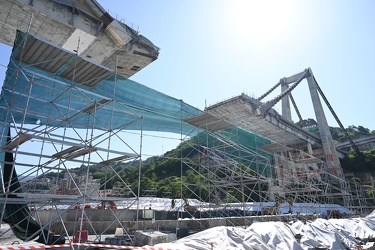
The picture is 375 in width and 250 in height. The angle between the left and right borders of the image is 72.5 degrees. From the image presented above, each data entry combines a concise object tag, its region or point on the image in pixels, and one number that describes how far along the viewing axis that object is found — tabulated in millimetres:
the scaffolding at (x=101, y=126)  8250
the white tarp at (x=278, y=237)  6688
